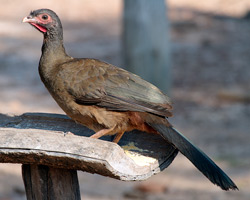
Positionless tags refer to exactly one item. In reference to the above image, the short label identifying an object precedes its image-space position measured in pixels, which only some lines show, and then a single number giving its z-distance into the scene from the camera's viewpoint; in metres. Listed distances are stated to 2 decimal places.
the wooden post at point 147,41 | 18.52
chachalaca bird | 8.35
